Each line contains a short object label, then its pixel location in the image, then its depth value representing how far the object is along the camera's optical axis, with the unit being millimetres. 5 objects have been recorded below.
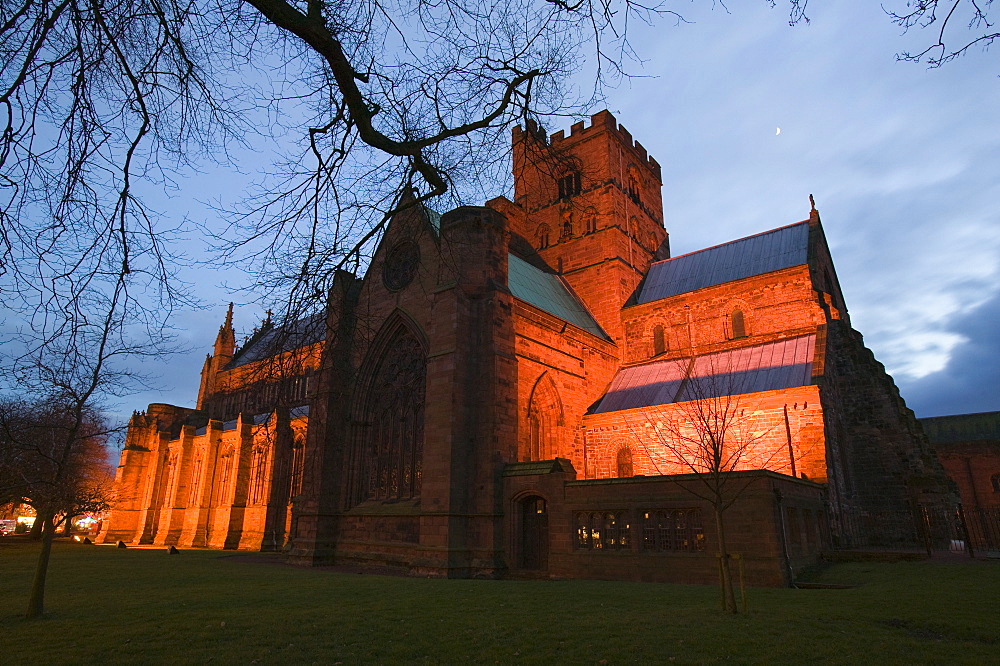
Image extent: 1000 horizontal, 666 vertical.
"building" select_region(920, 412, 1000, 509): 41250
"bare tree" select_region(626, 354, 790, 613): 20797
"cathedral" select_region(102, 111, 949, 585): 15789
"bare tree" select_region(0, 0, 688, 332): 4258
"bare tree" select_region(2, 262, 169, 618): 9508
